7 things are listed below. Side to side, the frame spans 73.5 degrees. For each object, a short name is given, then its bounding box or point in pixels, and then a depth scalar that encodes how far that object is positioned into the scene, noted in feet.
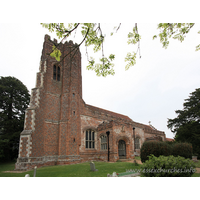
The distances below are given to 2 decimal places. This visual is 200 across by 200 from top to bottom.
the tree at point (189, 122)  64.44
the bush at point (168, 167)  15.23
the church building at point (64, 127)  44.02
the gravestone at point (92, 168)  29.95
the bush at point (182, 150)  34.10
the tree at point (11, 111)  62.75
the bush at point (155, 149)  30.30
